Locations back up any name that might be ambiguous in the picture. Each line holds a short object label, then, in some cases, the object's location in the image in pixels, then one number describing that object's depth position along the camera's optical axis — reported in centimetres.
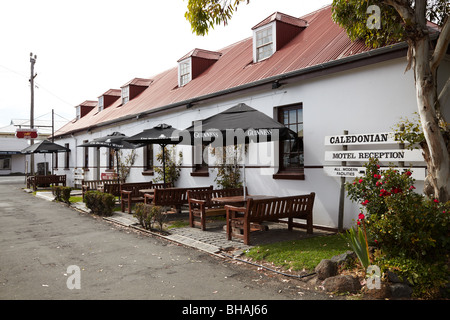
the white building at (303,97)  808
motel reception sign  732
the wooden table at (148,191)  1195
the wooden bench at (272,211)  751
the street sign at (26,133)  2703
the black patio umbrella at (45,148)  2255
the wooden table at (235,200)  848
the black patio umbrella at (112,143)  1407
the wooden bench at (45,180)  2275
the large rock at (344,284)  491
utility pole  2806
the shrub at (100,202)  1186
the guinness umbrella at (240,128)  811
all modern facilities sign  728
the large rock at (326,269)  538
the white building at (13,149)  4743
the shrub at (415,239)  479
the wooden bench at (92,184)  1617
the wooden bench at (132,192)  1252
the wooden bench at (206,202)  920
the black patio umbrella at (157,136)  1095
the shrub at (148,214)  916
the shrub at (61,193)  1528
